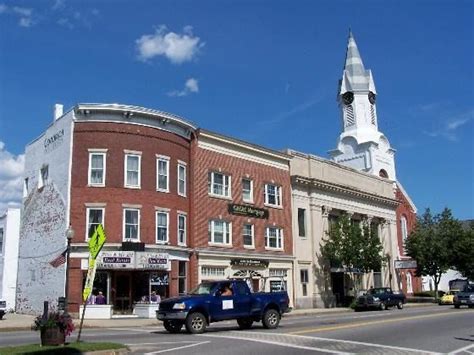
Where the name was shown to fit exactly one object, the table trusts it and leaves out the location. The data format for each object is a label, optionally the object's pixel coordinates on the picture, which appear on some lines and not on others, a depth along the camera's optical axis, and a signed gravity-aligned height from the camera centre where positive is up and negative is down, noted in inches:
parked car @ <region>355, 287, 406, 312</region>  1526.8 -46.6
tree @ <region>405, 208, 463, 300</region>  2026.3 +121.5
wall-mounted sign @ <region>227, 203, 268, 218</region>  1485.0 +191.9
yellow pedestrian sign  594.9 +45.0
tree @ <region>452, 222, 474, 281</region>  2009.1 +98.2
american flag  1219.0 +58.5
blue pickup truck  745.0 -29.6
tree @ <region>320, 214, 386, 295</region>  1683.1 +100.5
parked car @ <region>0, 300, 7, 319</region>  1159.6 -36.3
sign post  593.3 +36.5
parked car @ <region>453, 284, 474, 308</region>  1425.9 -42.9
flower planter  565.0 -46.5
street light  931.3 +86.4
